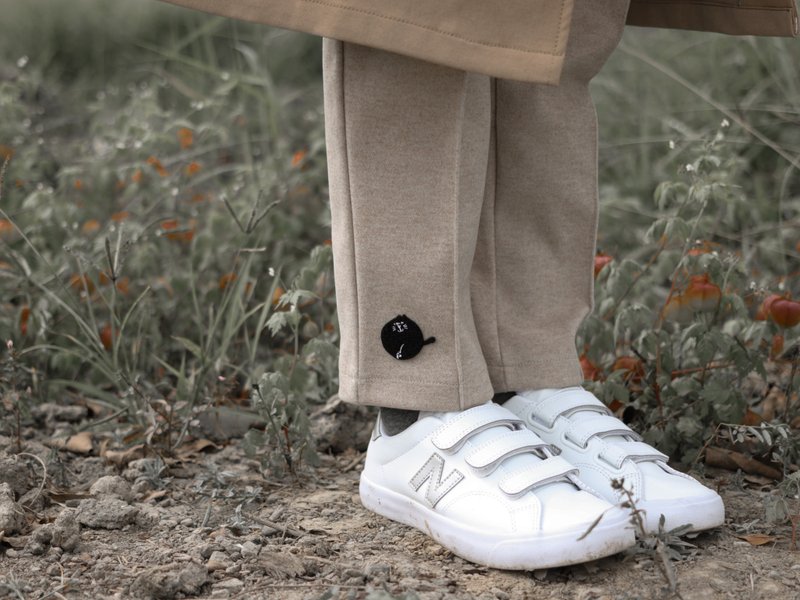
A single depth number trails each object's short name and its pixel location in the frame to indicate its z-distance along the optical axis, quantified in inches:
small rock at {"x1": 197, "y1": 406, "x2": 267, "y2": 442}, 89.3
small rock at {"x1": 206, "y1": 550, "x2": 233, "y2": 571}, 79.1
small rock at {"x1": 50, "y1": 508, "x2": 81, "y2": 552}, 80.1
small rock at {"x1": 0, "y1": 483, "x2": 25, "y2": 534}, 80.4
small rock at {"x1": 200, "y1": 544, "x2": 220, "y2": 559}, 79.6
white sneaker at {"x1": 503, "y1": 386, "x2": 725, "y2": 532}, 79.6
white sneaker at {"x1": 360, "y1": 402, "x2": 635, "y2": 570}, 78.0
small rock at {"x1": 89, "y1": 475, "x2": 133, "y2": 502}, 83.5
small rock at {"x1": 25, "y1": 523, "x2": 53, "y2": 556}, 79.9
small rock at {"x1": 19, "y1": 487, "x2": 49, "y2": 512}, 82.4
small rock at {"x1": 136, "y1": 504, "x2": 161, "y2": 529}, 82.0
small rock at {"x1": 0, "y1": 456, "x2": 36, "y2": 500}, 83.1
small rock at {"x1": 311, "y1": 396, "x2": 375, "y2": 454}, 88.4
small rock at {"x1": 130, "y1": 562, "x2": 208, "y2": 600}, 77.6
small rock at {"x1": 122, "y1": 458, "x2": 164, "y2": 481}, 85.0
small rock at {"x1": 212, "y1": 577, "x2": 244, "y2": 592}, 78.3
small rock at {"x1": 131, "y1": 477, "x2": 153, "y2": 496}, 84.2
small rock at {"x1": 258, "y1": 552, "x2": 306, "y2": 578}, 78.8
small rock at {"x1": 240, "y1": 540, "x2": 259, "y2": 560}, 79.7
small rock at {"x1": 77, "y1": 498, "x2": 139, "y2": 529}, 81.6
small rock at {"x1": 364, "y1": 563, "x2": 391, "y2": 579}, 78.3
